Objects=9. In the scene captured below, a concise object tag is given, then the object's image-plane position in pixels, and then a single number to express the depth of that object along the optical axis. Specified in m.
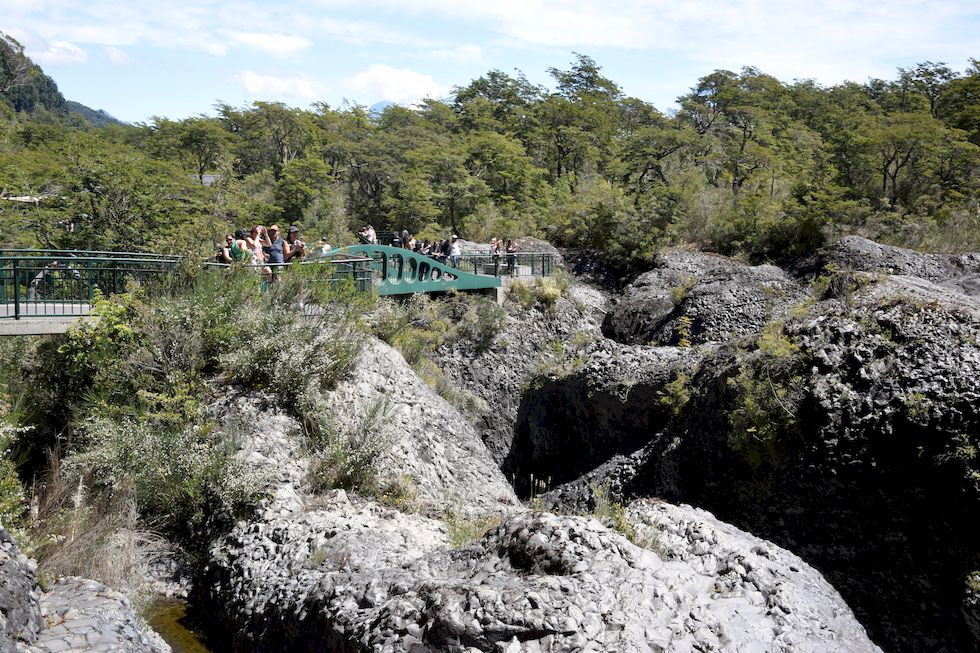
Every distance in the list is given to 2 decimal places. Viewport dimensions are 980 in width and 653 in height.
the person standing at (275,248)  13.91
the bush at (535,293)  24.48
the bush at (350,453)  9.59
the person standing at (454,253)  23.58
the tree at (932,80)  40.81
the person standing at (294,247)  13.96
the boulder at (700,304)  18.45
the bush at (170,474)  8.83
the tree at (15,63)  25.83
